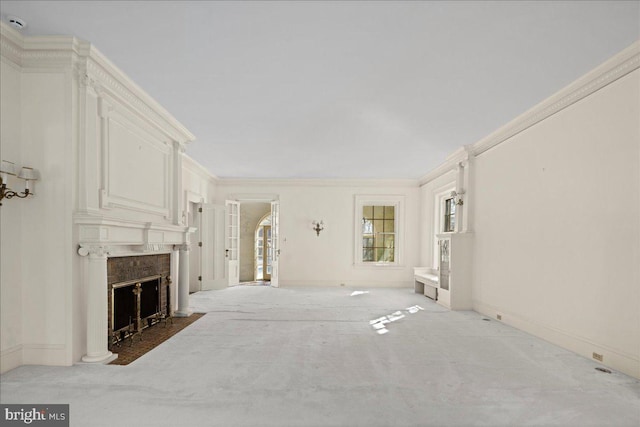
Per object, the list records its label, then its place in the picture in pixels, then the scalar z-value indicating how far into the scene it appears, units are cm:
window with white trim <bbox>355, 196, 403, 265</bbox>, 830
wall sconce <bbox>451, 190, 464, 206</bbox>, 572
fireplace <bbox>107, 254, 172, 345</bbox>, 342
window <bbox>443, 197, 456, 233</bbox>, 665
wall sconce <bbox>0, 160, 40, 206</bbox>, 257
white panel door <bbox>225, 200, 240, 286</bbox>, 772
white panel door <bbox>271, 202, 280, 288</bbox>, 816
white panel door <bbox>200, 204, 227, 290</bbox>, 729
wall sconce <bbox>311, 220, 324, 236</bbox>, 823
